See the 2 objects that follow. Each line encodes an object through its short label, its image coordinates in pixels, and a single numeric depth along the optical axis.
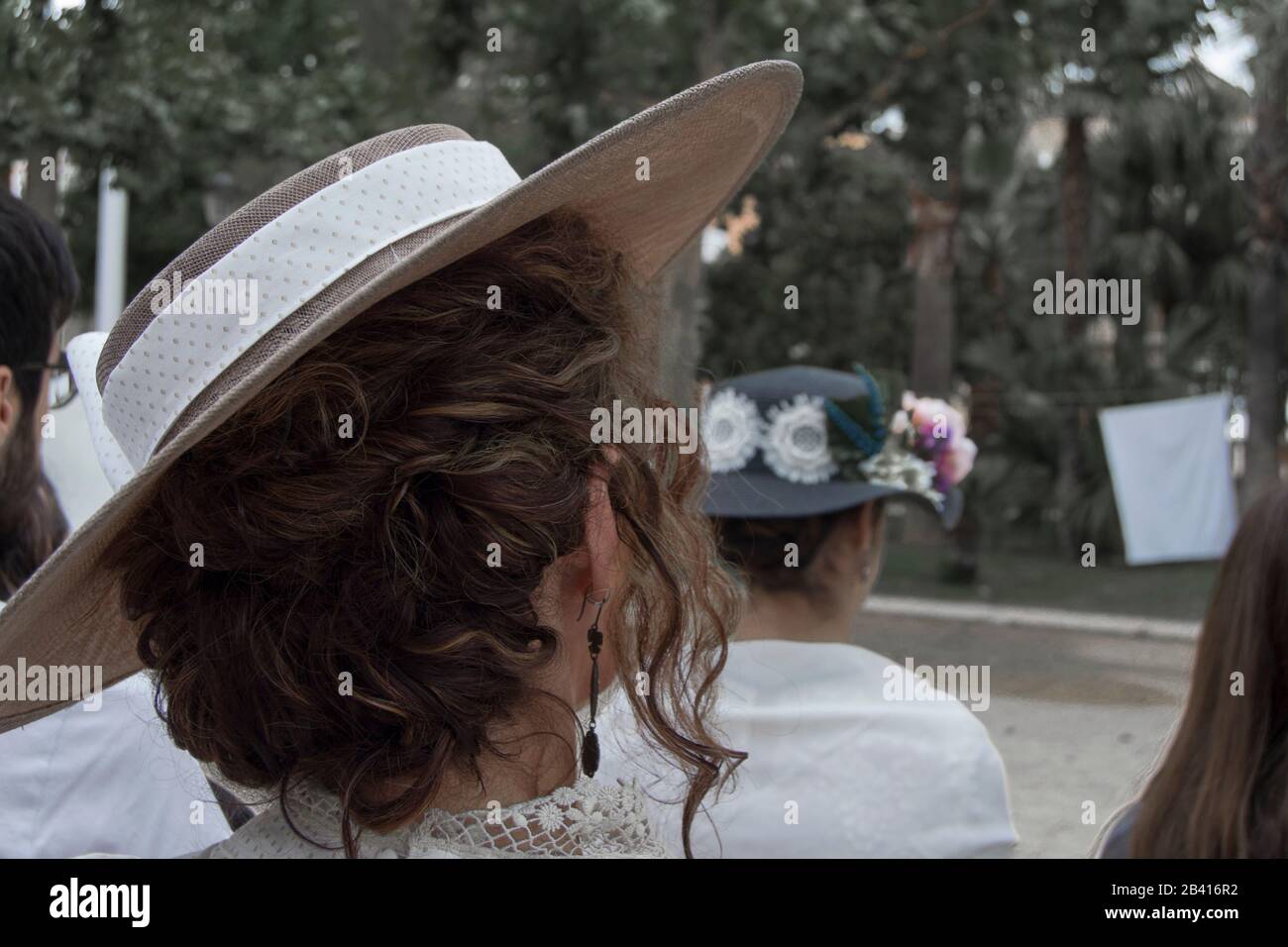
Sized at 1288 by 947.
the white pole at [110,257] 7.49
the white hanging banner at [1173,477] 11.69
